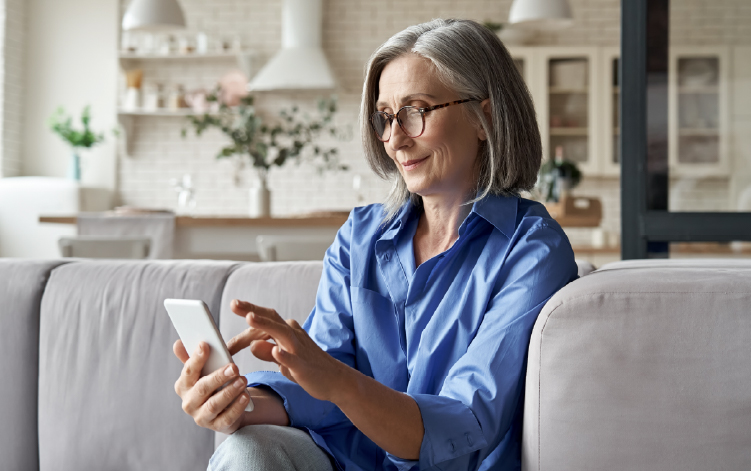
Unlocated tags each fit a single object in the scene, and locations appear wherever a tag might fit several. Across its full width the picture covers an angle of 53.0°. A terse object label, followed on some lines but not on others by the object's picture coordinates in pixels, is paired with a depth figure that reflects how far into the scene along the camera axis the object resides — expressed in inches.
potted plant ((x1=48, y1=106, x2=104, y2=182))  247.3
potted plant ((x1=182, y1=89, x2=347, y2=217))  162.6
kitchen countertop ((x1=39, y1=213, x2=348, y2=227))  147.9
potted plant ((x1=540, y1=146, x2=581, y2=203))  183.0
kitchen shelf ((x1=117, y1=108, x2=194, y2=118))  261.4
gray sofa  37.9
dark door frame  73.7
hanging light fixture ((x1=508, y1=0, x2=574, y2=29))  180.9
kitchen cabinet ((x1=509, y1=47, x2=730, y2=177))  248.1
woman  41.5
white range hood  240.4
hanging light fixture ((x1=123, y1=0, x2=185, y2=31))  186.7
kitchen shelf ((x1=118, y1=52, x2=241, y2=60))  261.0
